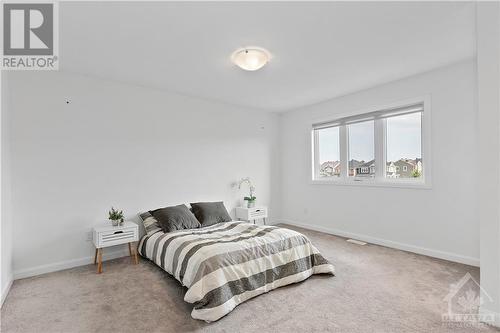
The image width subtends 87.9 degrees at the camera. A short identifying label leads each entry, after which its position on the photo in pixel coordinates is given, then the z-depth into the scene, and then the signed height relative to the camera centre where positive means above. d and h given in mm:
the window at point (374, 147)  3730 +294
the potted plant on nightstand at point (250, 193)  4930 -538
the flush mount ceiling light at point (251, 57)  2730 +1168
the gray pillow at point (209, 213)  3883 -712
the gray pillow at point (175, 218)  3471 -712
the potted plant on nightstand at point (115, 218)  3365 -659
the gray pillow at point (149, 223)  3555 -789
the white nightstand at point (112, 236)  3102 -848
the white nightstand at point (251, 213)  4711 -870
